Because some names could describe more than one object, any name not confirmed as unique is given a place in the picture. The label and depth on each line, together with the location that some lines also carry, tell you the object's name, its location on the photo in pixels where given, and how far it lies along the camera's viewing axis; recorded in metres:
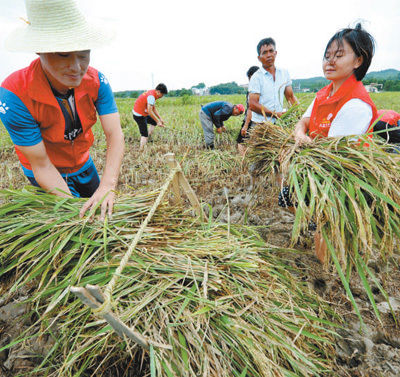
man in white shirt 3.00
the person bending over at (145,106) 5.54
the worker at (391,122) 2.18
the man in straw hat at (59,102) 1.15
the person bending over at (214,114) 5.16
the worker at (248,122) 3.35
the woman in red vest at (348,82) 1.40
